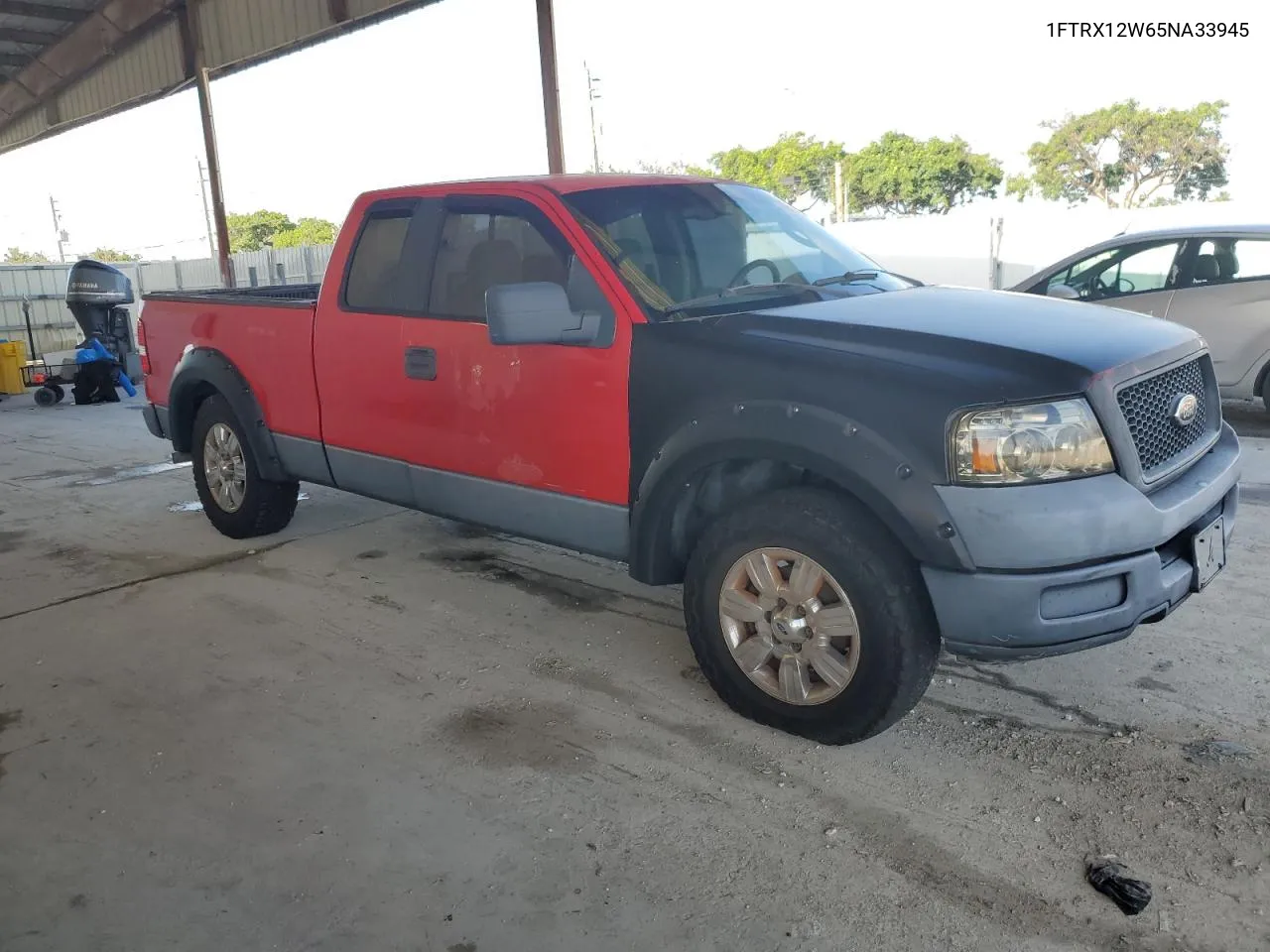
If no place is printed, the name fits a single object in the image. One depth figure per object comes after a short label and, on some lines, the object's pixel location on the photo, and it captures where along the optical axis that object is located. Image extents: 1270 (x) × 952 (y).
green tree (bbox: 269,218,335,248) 61.19
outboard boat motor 13.55
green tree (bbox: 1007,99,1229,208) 34.81
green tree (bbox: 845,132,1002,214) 41.44
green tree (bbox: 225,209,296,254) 68.62
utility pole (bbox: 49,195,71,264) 75.81
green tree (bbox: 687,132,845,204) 41.22
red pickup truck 2.81
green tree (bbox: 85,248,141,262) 66.89
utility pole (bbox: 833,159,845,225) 33.00
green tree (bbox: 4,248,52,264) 71.21
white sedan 7.65
